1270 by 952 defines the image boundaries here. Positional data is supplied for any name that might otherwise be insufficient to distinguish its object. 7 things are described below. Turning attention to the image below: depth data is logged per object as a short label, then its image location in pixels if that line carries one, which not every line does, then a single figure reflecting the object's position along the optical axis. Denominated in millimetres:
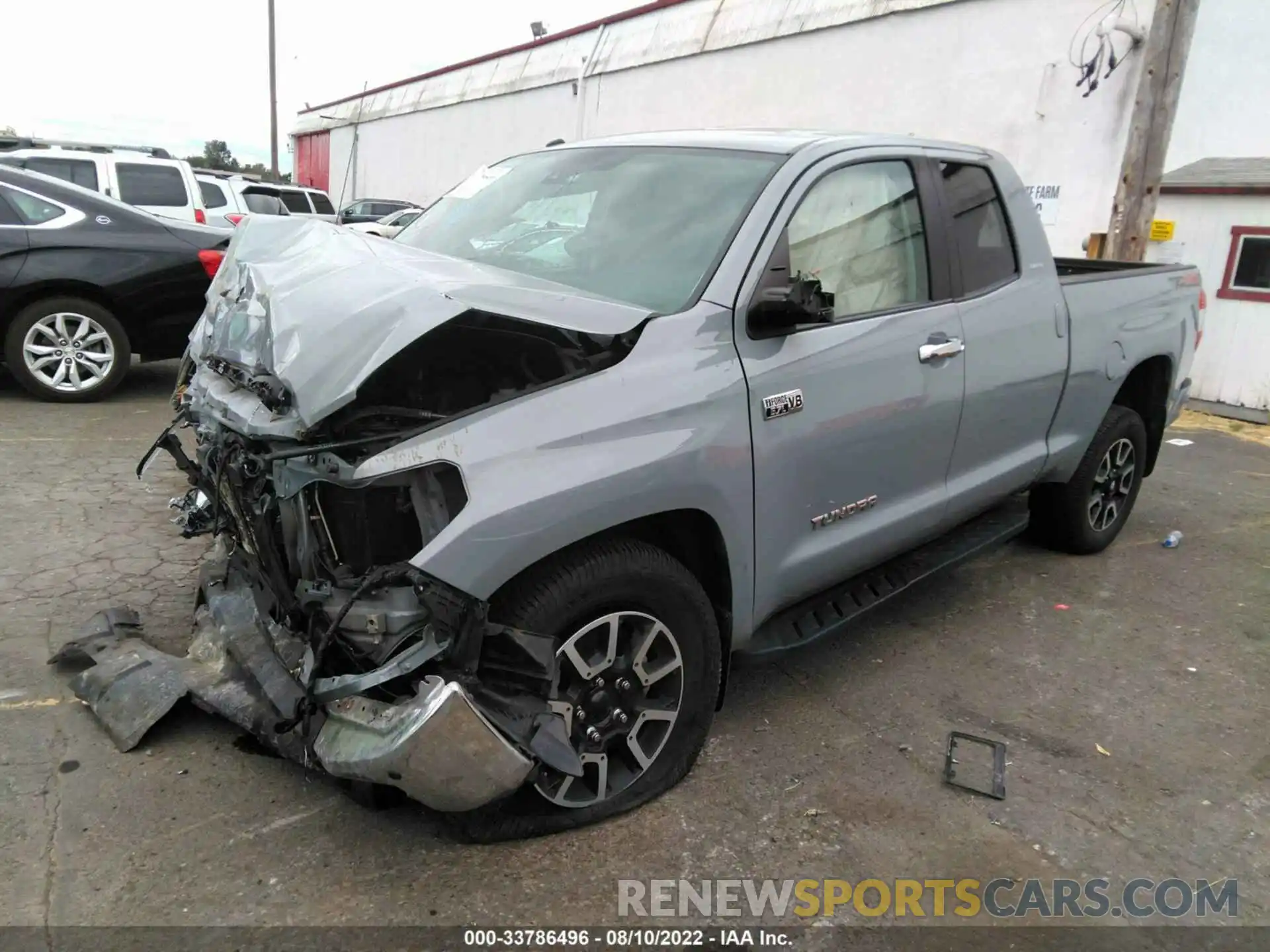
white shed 8875
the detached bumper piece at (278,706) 2119
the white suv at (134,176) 10969
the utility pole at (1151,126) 8758
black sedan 6441
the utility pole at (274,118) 29219
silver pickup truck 2240
